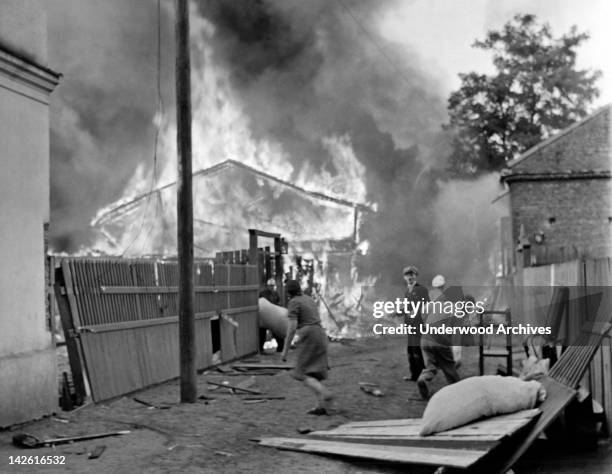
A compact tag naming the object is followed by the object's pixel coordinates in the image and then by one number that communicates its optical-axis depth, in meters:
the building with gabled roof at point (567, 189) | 28.34
